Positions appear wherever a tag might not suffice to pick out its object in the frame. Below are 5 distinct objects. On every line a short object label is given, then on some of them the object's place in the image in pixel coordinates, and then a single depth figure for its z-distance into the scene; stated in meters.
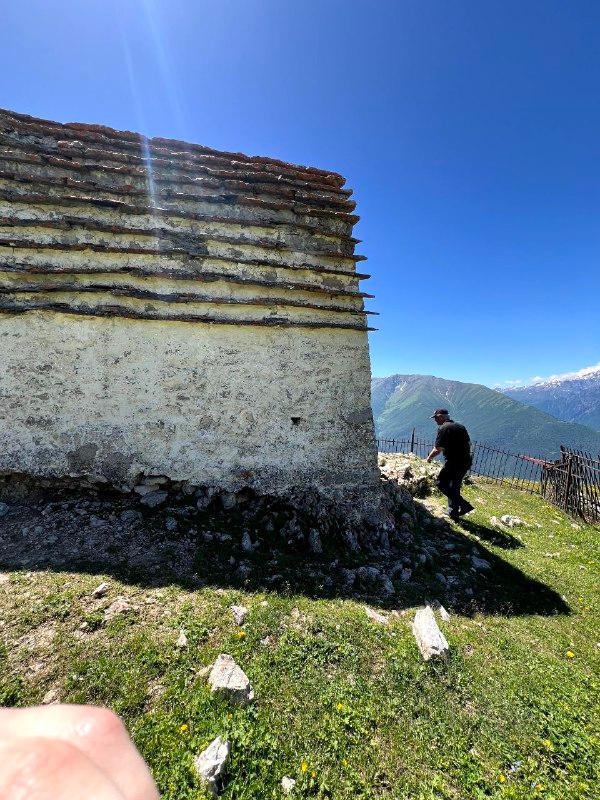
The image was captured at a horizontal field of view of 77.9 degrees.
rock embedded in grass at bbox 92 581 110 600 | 4.49
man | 9.03
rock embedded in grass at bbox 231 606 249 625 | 4.48
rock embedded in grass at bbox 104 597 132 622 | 4.23
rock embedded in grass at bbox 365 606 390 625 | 4.97
